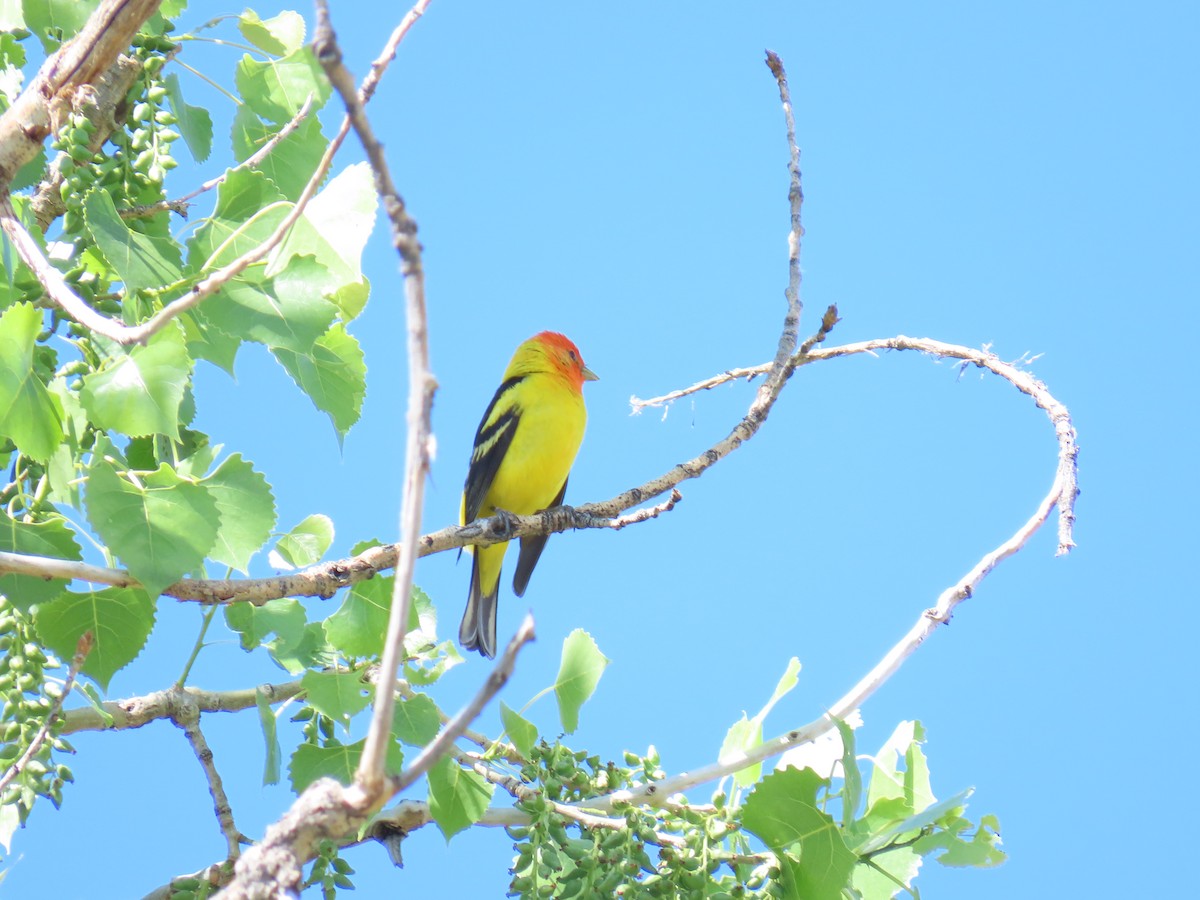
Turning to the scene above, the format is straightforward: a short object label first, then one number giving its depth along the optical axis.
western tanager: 11.66
